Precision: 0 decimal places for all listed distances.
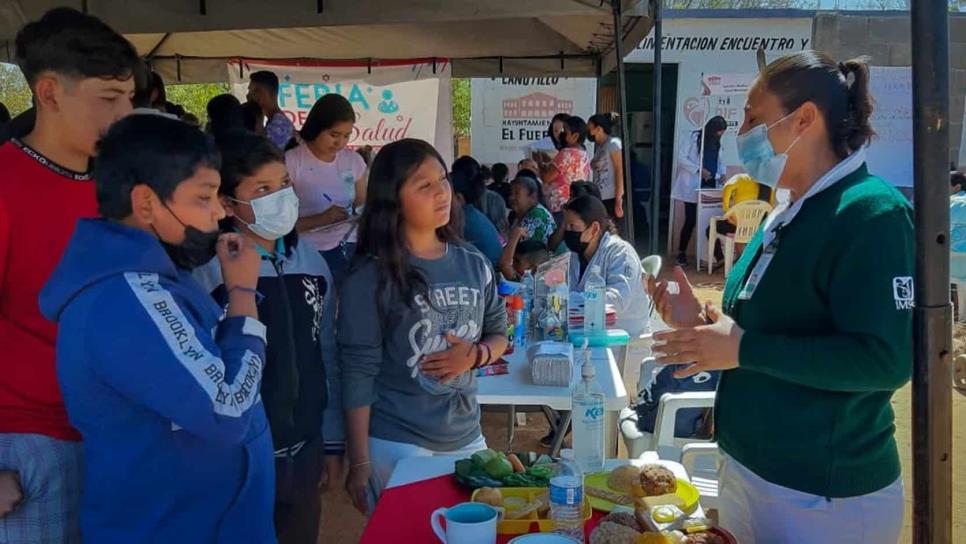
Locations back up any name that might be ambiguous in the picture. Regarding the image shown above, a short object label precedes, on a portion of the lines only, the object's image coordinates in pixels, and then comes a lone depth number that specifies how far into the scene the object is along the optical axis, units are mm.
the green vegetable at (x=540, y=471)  1846
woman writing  4109
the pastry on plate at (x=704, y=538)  1528
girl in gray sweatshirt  2168
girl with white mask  2020
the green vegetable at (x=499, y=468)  1840
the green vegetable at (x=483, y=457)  1872
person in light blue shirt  6508
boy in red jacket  1720
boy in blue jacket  1371
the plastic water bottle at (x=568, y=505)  1535
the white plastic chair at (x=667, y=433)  3182
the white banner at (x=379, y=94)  7680
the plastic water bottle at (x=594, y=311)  3504
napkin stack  2932
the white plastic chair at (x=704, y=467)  2871
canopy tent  4617
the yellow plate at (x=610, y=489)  1759
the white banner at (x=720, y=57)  10828
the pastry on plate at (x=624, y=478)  1844
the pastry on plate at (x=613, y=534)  1492
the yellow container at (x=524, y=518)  1630
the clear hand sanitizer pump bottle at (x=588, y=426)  2033
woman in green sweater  1477
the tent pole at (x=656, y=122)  4926
